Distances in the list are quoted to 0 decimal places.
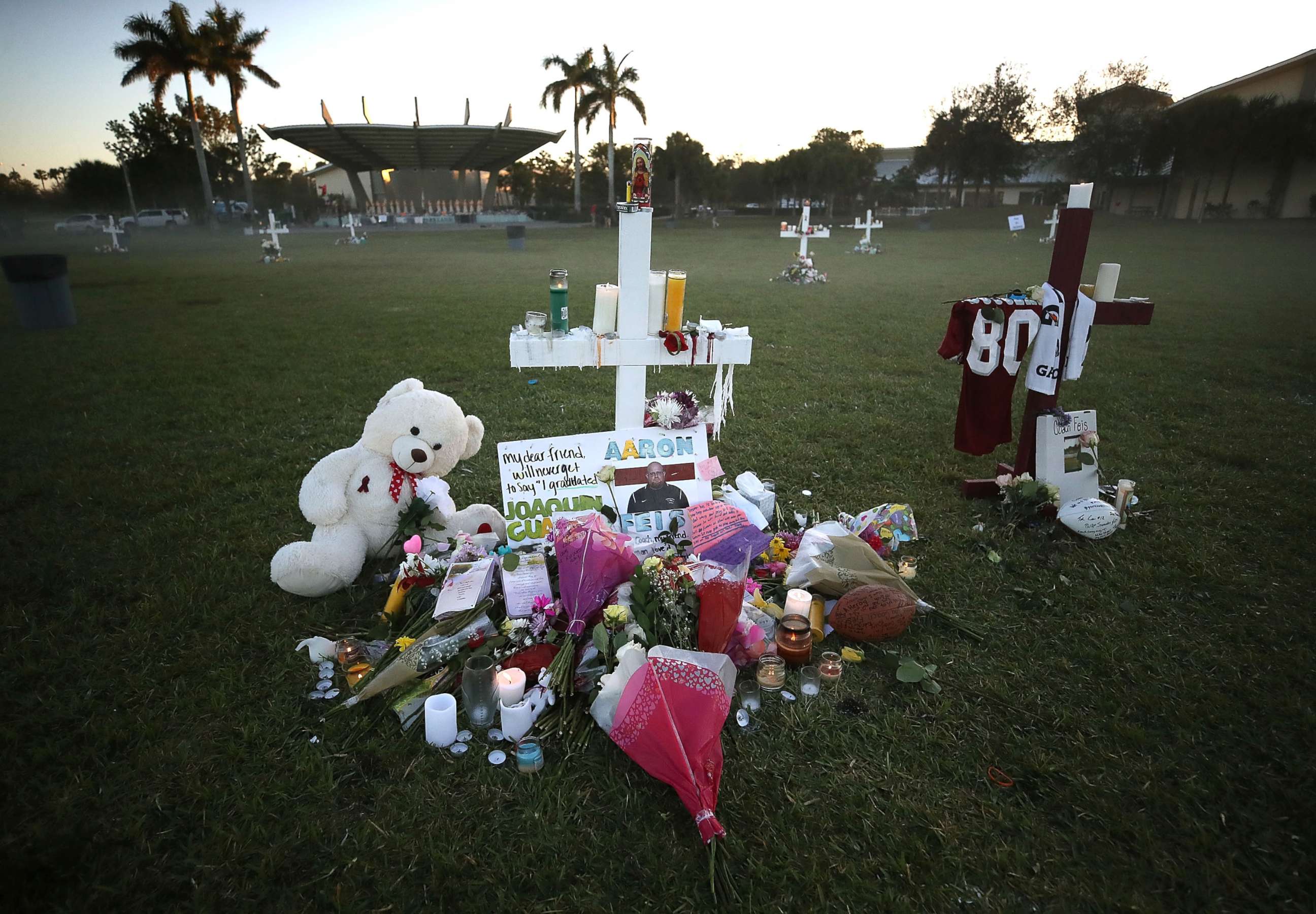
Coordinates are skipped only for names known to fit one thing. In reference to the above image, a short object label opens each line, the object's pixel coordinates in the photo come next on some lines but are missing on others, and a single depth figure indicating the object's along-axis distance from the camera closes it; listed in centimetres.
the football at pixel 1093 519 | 388
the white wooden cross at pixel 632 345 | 328
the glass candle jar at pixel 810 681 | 272
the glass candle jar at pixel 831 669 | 276
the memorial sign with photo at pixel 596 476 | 345
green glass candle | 331
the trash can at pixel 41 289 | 927
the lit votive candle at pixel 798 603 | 305
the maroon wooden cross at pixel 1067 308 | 394
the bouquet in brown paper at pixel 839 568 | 320
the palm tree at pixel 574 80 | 3956
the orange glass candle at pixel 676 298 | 334
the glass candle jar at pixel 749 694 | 265
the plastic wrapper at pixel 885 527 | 371
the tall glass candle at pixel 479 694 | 253
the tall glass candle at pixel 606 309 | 346
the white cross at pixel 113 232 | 2020
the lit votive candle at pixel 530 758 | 233
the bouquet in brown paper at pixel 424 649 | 262
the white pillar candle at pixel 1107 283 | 413
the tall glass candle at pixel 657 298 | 340
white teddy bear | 326
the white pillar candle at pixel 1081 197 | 388
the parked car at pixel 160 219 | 3022
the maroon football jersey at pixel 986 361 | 411
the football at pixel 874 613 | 299
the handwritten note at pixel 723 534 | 322
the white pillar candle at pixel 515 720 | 248
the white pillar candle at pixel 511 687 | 253
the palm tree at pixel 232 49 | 3366
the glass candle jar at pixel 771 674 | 272
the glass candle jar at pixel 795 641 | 285
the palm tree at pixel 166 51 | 3023
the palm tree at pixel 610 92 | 3978
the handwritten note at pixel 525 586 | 293
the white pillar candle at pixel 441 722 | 244
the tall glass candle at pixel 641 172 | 320
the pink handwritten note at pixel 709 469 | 360
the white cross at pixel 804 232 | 1580
